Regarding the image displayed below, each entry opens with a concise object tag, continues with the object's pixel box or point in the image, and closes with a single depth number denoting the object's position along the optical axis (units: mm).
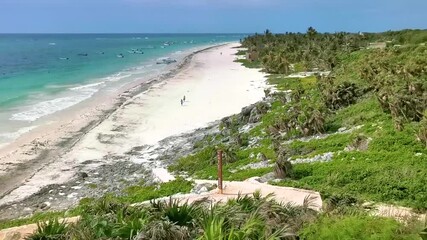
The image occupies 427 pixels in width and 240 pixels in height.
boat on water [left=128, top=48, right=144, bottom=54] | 139825
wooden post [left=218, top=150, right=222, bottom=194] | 17500
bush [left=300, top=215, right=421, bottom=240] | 9766
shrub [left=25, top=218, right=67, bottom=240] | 10695
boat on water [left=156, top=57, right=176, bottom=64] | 102888
